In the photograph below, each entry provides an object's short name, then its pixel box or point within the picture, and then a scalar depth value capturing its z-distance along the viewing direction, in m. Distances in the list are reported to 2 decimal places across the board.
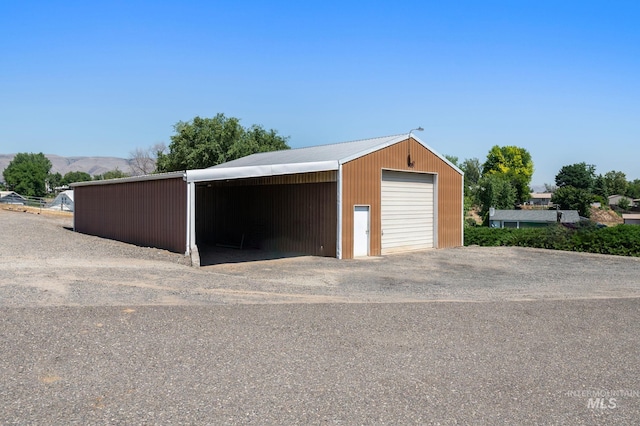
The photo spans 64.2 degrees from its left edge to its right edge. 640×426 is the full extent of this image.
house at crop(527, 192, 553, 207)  114.25
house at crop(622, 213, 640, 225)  67.00
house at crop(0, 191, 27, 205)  55.09
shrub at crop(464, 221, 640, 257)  18.46
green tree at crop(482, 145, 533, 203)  97.21
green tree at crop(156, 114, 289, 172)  41.62
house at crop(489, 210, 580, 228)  57.88
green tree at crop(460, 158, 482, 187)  109.19
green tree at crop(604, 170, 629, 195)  111.77
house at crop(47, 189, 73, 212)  51.72
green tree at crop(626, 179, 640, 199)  110.88
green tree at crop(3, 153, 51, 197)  107.88
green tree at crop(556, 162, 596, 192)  102.94
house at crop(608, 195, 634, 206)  98.99
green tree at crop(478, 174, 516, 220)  64.94
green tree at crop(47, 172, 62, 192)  125.00
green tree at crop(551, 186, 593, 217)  69.94
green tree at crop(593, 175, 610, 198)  97.00
